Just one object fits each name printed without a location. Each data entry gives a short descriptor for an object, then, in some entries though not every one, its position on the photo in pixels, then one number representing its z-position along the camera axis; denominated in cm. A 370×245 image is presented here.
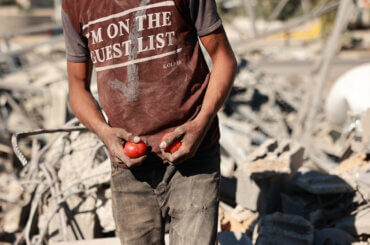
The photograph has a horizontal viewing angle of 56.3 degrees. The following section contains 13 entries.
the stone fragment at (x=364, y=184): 305
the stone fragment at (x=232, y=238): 252
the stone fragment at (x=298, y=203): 329
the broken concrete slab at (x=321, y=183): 323
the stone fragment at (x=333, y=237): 276
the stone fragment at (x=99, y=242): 278
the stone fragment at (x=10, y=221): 436
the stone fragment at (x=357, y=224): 287
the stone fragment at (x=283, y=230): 267
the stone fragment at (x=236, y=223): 317
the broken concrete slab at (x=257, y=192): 312
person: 157
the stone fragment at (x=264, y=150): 351
